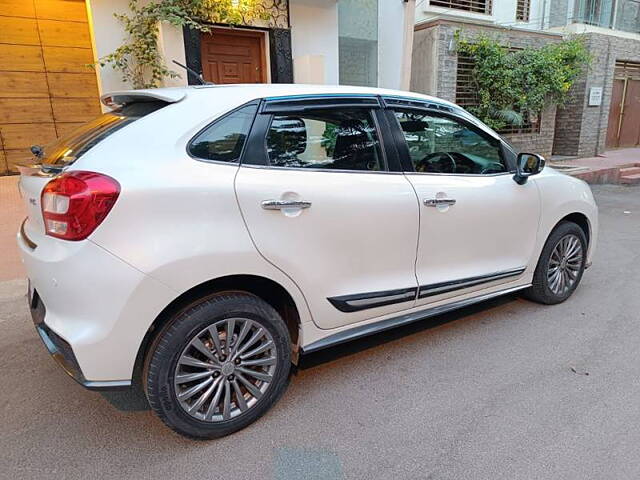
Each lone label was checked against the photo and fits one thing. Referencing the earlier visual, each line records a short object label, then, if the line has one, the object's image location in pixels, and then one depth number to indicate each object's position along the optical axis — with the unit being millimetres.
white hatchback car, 2004
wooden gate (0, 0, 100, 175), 6340
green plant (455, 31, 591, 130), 10367
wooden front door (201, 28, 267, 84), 7223
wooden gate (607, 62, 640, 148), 14477
